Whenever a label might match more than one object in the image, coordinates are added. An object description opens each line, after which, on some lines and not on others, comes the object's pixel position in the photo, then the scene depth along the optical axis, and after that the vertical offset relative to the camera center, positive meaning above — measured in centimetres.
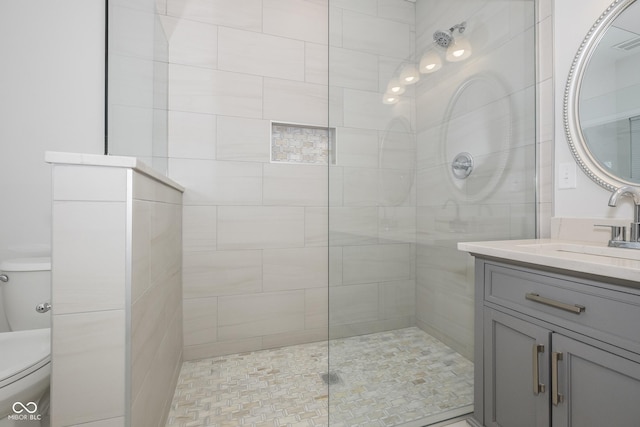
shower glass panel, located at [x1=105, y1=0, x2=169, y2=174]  152 +72
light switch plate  144 +20
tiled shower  140 +36
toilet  98 -54
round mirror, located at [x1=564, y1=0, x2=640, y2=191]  122 +53
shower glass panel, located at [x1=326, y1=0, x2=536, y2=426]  138 +7
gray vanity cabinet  83 -46
